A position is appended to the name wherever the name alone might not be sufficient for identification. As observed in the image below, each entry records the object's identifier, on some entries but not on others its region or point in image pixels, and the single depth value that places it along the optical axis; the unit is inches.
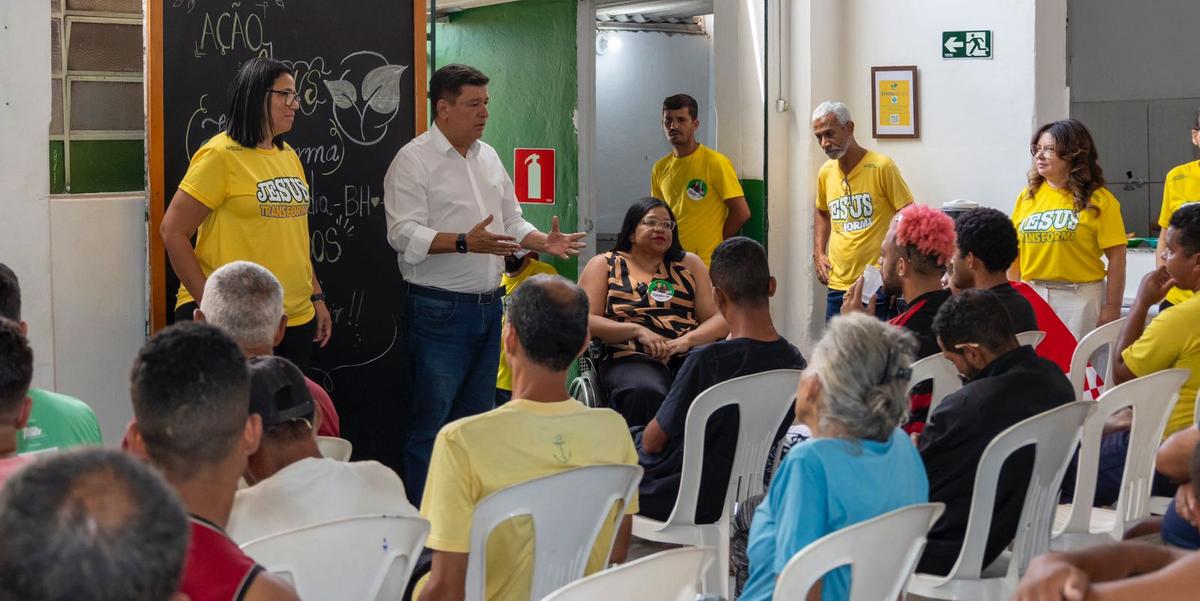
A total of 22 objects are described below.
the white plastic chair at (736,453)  146.7
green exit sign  294.0
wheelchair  208.5
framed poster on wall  304.7
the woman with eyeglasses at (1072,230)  238.1
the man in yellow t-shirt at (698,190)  294.0
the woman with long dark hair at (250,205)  167.5
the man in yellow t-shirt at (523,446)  104.3
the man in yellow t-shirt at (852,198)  271.4
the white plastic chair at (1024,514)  126.6
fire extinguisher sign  290.4
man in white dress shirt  197.0
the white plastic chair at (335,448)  120.6
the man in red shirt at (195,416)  81.2
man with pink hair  177.9
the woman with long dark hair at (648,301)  207.5
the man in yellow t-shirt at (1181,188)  251.1
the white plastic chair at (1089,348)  189.2
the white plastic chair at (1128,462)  145.8
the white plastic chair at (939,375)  168.4
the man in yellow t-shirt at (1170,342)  161.2
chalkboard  192.9
